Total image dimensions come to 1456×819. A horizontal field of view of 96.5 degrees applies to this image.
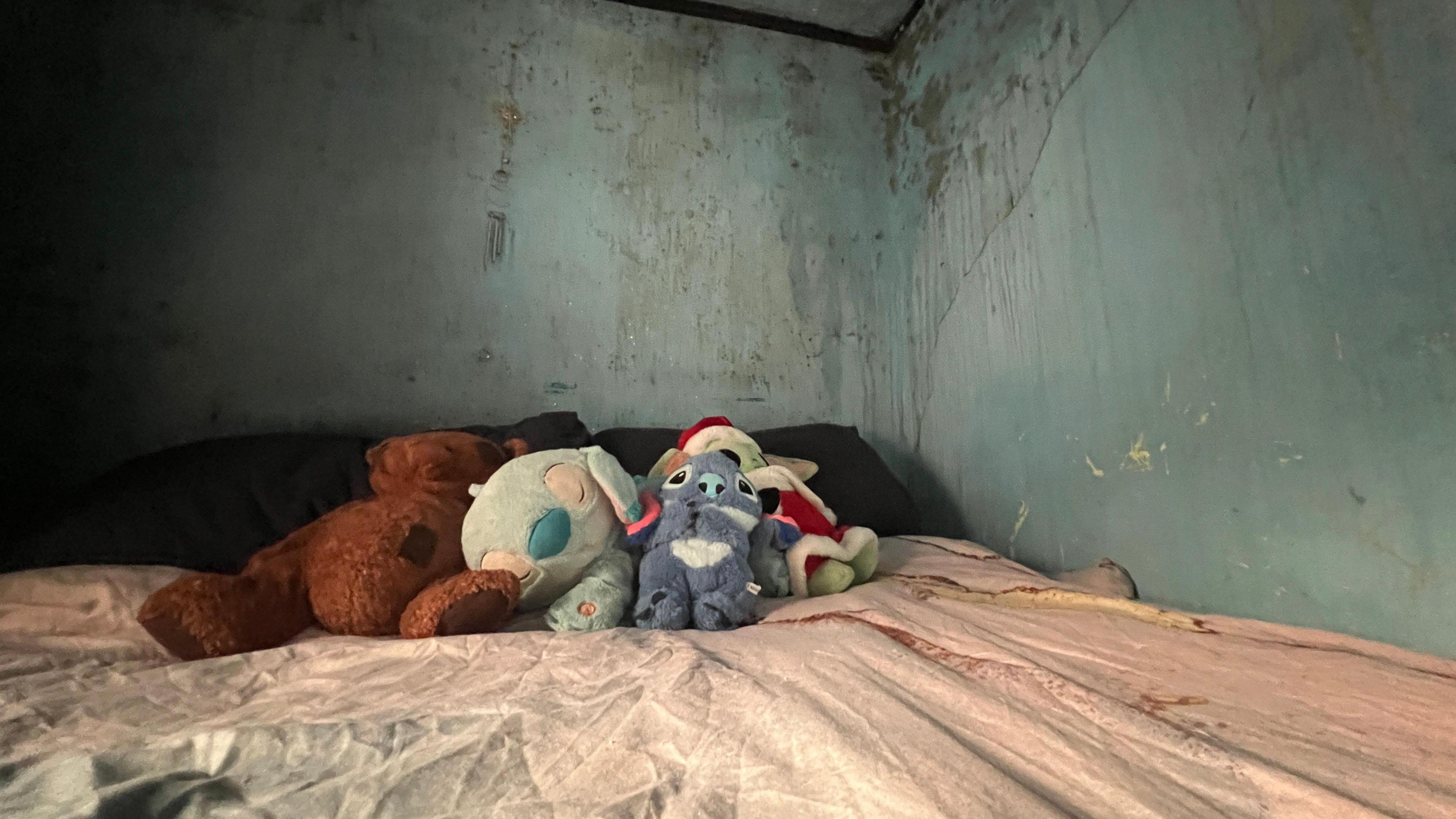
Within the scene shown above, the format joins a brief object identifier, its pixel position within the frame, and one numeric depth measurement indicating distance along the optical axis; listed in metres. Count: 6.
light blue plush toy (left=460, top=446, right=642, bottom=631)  0.95
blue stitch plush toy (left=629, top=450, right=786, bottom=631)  0.92
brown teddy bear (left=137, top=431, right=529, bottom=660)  0.82
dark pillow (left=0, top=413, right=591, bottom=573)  1.07
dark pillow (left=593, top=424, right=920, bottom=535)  1.59
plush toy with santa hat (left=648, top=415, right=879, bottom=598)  1.12
